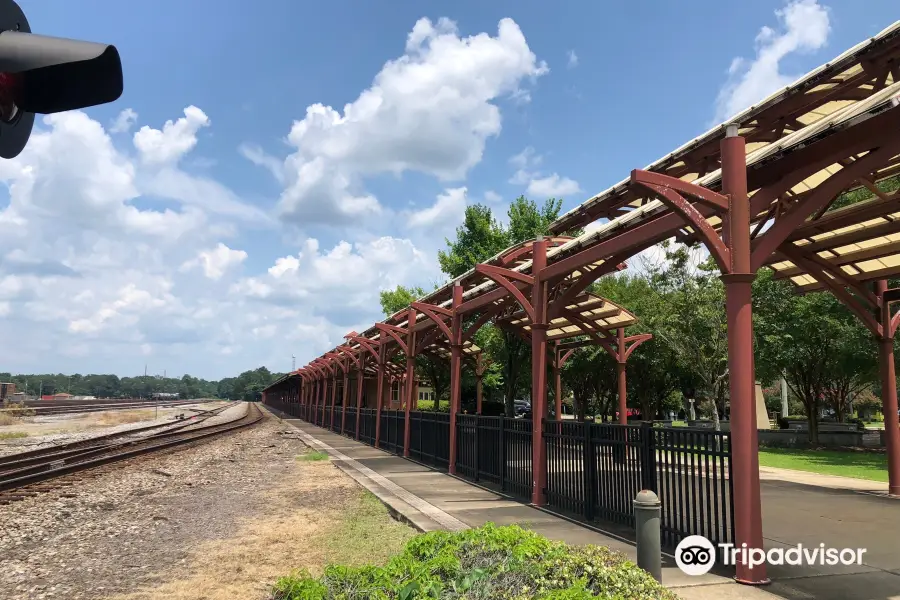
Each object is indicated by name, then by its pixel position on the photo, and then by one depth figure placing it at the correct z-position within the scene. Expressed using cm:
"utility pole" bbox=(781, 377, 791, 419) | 3590
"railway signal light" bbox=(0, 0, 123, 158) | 151
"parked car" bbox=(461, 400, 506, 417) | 3938
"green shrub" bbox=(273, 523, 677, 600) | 397
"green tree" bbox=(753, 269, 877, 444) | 2078
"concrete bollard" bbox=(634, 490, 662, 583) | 477
